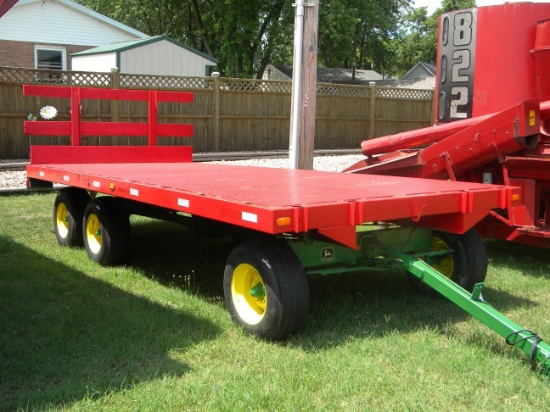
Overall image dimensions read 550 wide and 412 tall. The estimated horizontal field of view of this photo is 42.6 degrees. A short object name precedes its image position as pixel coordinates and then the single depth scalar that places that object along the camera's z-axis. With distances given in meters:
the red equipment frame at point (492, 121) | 6.12
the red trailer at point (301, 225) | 4.11
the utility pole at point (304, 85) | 8.83
